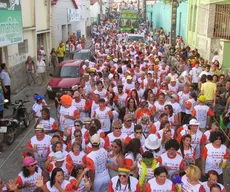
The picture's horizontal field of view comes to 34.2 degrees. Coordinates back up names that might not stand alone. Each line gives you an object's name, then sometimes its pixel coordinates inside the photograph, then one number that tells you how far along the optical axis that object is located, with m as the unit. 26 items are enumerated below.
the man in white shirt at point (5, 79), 14.46
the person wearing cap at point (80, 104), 9.79
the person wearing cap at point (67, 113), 8.80
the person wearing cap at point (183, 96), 10.40
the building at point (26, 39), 16.74
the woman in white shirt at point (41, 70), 18.89
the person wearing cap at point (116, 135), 7.14
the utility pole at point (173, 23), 25.59
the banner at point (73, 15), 32.25
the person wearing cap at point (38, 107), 9.64
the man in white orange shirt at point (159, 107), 9.28
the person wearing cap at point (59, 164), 6.06
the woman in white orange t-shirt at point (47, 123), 8.30
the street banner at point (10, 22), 13.83
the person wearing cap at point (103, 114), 9.04
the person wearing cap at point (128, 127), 7.85
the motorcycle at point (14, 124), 10.29
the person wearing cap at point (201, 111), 9.14
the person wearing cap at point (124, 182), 5.29
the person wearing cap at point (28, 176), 5.89
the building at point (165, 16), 33.28
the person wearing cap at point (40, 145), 7.18
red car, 15.52
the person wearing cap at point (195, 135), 7.35
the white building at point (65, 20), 28.09
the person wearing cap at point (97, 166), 6.16
